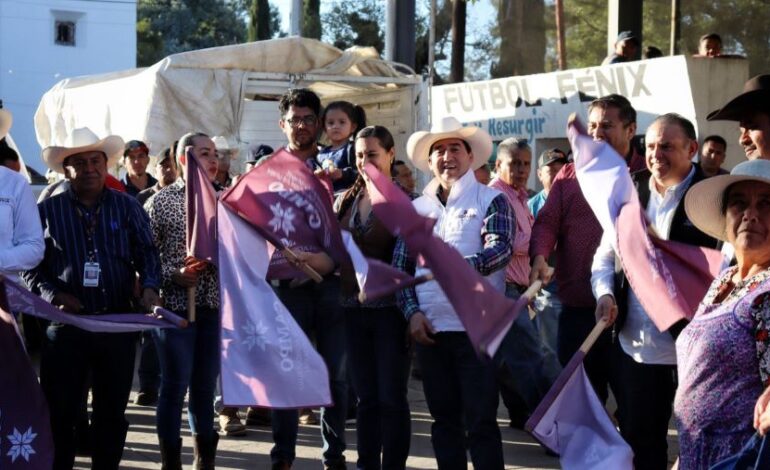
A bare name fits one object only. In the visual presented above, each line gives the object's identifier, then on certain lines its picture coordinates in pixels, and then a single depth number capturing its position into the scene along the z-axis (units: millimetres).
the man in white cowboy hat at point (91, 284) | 7145
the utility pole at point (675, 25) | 18891
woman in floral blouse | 4773
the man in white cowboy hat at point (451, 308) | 6887
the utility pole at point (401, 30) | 15797
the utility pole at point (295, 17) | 23250
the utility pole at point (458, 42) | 22705
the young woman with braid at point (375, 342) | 7383
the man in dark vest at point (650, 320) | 6383
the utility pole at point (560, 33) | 20577
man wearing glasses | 7848
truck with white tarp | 15023
